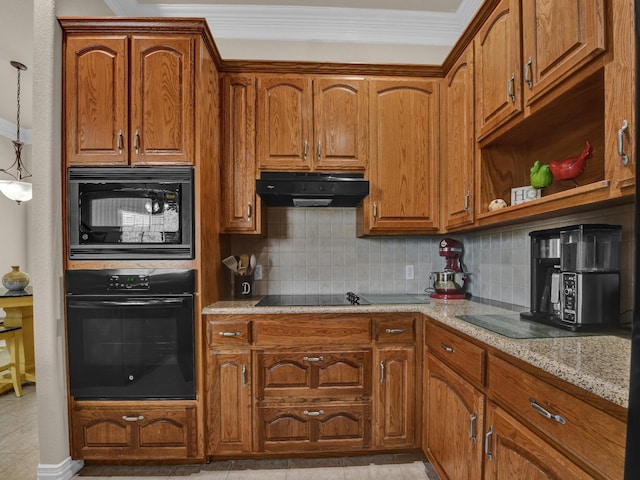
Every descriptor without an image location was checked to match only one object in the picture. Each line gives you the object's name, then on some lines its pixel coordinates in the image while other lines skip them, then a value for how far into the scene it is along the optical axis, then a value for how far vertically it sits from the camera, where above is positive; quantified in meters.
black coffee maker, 1.25 -0.16
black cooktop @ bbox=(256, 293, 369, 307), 2.21 -0.48
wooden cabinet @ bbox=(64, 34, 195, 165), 1.90 +0.79
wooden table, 2.99 -0.82
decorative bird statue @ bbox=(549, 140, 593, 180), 1.40 +0.29
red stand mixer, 2.28 -0.30
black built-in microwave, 1.90 +0.13
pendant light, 3.37 +0.48
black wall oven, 1.88 -0.62
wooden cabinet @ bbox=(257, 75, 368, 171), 2.29 +0.76
